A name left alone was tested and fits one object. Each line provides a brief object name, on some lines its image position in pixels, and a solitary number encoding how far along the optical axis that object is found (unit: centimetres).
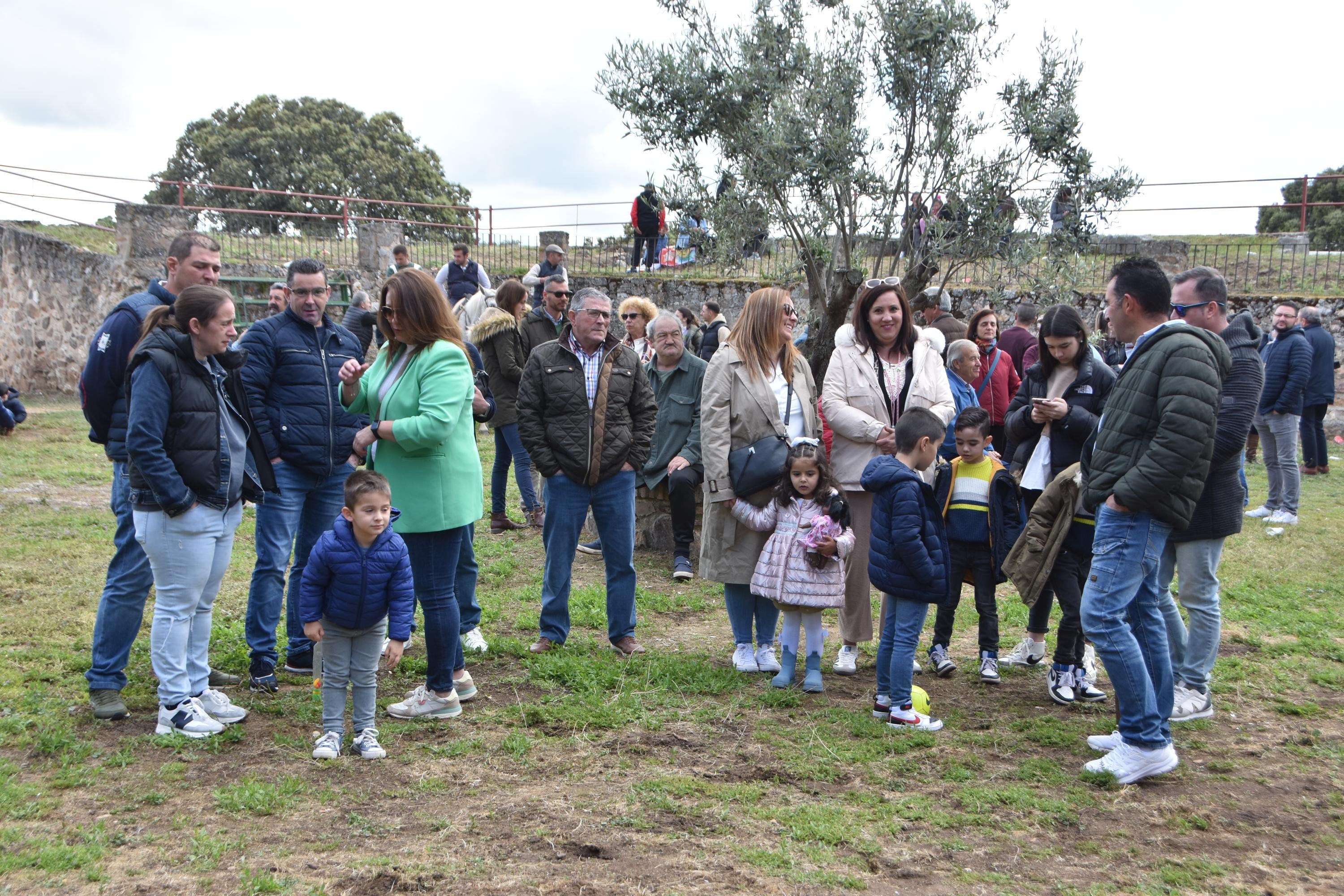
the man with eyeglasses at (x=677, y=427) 720
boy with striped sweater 528
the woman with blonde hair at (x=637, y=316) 811
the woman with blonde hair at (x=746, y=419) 537
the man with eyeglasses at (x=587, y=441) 555
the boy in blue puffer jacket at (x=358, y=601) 406
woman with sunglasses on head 535
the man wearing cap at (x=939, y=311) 866
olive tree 976
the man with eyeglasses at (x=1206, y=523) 452
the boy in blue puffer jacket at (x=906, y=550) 450
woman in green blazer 443
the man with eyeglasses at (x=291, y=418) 497
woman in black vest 414
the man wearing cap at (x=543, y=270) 1263
